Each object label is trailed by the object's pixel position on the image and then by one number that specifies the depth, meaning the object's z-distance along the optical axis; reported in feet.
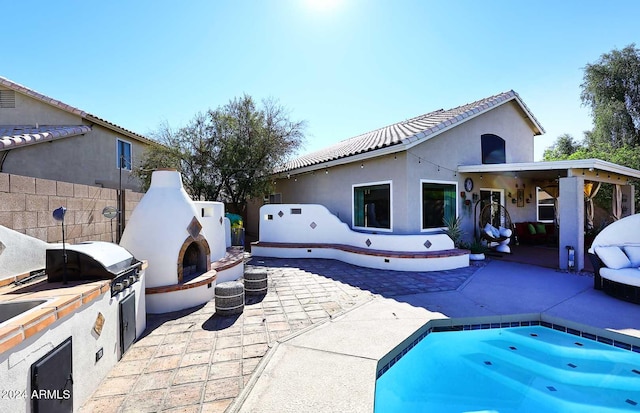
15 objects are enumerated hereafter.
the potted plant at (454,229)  37.40
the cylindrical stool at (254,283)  24.68
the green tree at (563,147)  101.81
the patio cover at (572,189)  30.58
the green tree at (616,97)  77.30
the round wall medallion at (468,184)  41.14
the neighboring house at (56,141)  39.86
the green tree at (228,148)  50.37
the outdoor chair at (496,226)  40.63
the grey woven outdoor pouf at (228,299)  20.31
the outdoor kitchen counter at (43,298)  7.90
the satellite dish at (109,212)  22.07
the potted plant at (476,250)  37.93
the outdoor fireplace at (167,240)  20.90
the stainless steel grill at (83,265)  13.60
